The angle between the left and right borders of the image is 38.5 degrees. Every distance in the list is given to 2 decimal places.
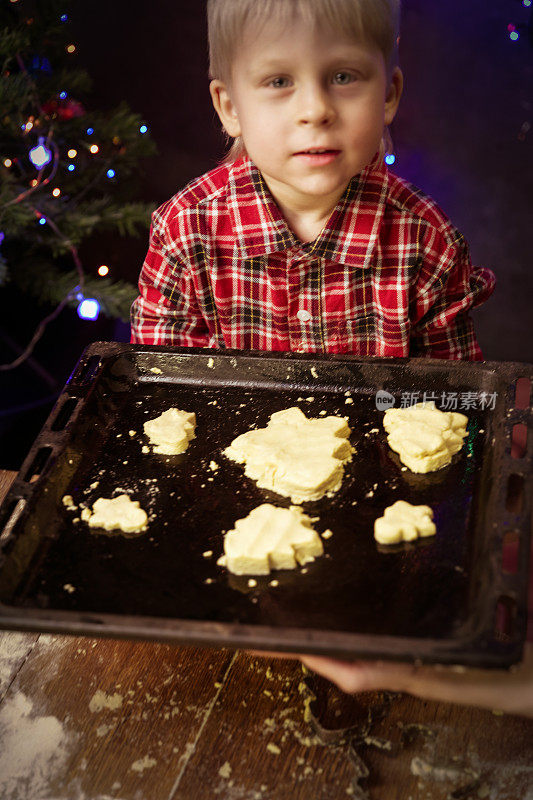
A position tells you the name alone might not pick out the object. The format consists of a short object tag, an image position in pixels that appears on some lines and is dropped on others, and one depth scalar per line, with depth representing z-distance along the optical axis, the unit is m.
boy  1.17
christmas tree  1.83
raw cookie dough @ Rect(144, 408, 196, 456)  1.17
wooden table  0.88
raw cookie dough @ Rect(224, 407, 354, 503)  1.08
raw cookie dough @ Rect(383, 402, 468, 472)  1.10
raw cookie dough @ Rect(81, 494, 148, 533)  1.04
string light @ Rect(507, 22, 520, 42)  2.59
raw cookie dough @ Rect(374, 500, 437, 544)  0.99
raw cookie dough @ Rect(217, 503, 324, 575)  0.96
